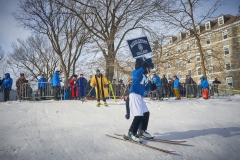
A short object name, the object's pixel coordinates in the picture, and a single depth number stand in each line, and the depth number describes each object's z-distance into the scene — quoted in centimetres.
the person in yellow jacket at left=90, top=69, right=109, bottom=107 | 963
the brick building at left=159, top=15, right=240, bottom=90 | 3444
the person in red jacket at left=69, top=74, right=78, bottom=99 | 1267
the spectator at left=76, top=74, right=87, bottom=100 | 1182
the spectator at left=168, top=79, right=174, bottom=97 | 1615
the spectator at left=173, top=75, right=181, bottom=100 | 1270
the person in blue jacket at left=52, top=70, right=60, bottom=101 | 1124
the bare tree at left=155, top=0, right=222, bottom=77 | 1614
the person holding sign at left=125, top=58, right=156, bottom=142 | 426
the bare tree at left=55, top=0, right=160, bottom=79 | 1606
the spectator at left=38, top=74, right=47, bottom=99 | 1202
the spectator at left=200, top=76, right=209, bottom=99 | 1268
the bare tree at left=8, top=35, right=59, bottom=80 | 2995
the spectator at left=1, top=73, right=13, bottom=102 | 1096
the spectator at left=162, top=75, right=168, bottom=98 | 1430
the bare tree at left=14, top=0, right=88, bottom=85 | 1617
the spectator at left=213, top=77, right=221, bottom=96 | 1459
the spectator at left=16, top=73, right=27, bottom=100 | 1125
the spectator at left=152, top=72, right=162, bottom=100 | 1191
